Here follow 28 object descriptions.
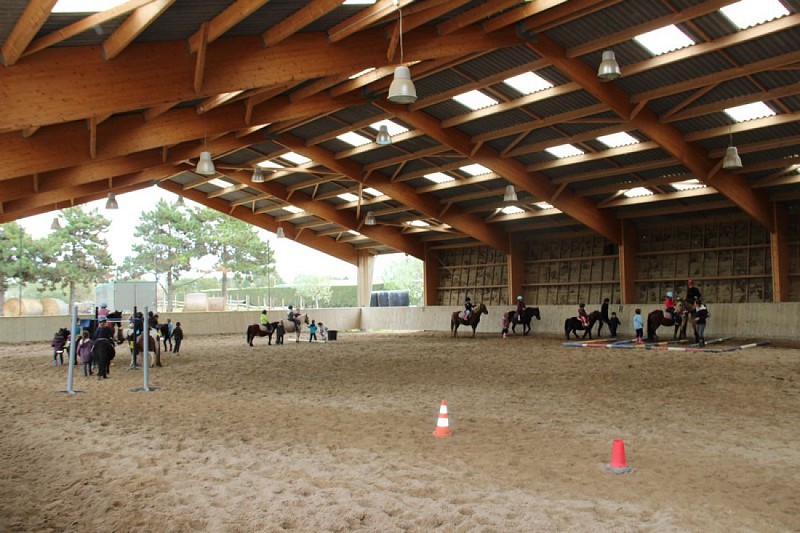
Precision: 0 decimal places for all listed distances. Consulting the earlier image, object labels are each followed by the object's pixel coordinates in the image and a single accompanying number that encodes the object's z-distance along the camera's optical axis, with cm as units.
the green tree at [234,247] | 3669
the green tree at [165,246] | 3294
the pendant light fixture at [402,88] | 942
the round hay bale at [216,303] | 3294
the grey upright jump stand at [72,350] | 1084
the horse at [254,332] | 2177
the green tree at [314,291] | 4388
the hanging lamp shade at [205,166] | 1474
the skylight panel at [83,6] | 853
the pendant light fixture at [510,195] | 1906
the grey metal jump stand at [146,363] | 1116
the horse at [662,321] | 1927
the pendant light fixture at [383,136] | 1540
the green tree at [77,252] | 2984
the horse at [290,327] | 2348
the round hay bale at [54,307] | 2845
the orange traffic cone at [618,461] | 560
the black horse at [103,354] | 1281
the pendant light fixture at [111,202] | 2025
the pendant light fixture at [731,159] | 1409
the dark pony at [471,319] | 2361
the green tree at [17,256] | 2692
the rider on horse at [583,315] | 2242
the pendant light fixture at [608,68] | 1088
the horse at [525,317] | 2473
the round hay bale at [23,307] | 2697
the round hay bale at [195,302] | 3247
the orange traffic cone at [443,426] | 711
